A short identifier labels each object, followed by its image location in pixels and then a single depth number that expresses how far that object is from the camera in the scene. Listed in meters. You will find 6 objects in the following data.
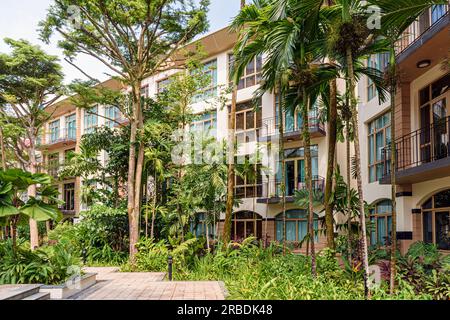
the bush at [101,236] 15.27
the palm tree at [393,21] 7.57
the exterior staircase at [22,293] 7.24
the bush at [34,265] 8.81
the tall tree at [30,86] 19.17
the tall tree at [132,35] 13.68
